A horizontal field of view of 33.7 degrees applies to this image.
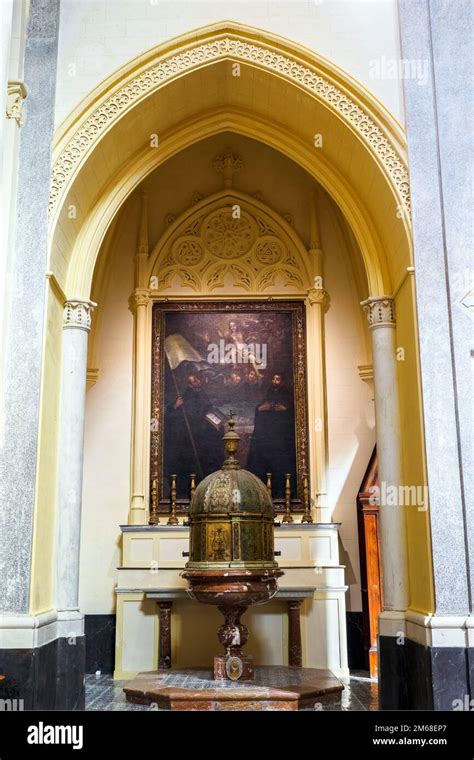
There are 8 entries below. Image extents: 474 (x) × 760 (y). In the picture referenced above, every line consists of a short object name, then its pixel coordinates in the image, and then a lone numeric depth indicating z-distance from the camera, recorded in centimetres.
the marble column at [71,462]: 637
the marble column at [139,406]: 891
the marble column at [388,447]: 650
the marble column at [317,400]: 894
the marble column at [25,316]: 565
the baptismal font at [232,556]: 670
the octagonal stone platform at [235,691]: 620
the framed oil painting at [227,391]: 906
